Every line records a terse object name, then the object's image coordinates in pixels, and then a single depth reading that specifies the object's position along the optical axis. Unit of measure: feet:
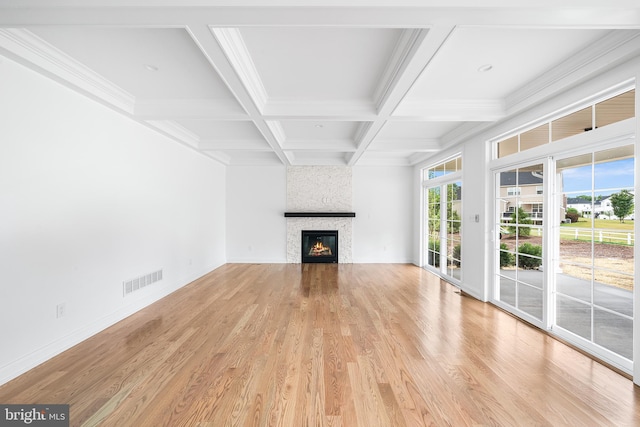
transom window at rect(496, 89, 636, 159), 7.33
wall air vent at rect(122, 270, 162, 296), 11.06
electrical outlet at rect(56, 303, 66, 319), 8.09
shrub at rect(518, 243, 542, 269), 10.14
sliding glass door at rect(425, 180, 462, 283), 16.34
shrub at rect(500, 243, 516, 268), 11.50
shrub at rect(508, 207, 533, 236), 10.65
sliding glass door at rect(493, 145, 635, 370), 7.47
